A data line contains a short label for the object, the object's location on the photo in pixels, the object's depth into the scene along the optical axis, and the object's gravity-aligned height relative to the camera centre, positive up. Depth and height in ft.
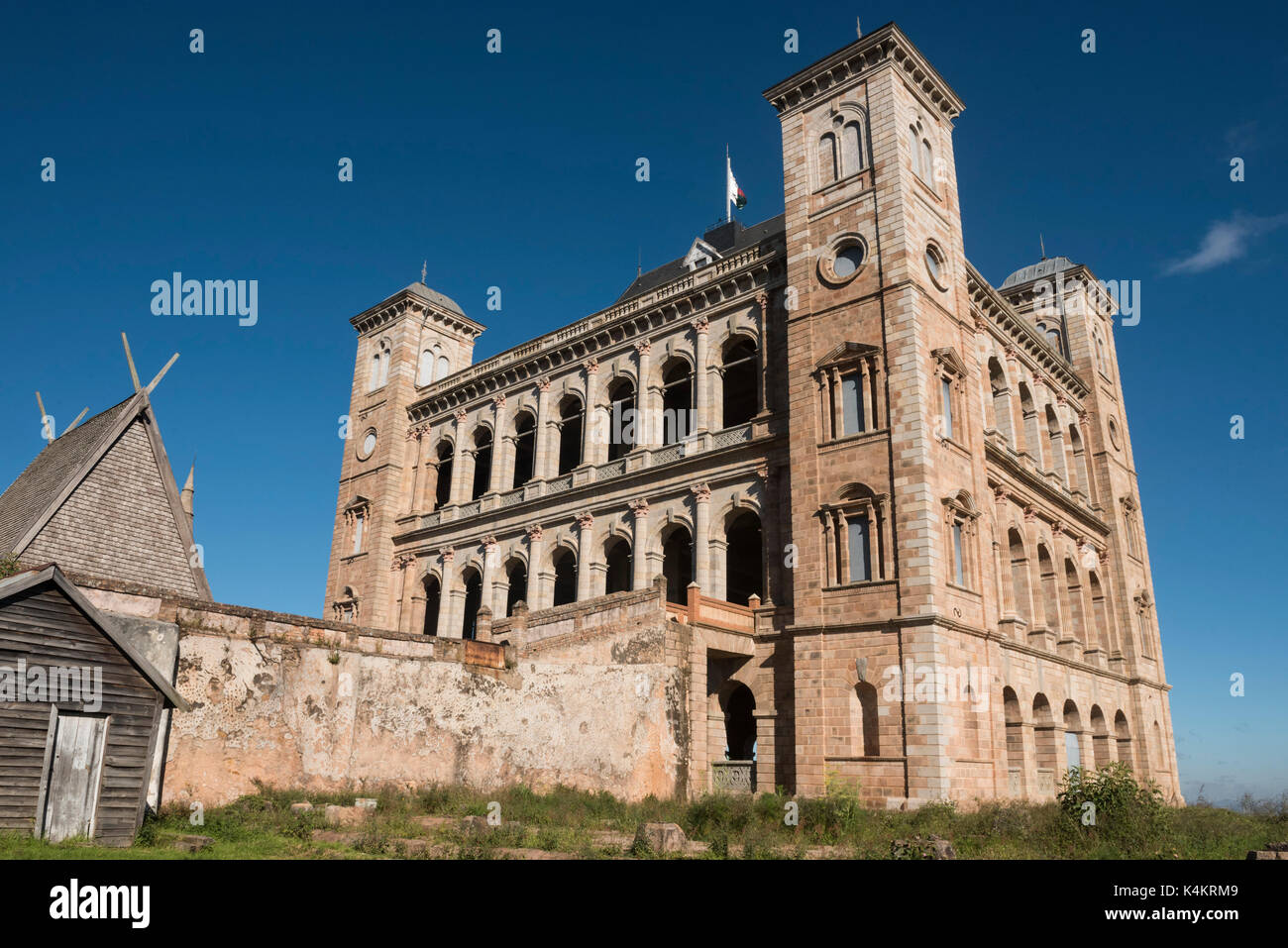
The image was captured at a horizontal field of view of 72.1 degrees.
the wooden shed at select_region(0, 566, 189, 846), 35.91 +0.69
